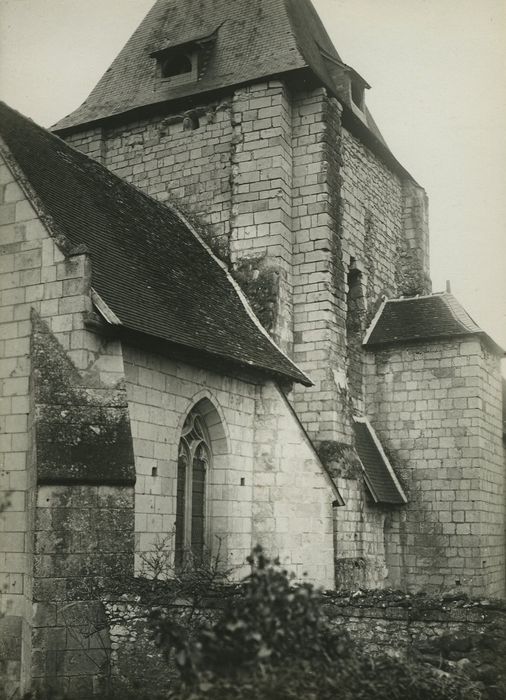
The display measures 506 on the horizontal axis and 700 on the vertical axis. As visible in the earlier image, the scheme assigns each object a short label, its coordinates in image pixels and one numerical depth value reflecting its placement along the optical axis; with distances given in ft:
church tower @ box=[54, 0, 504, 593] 47.06
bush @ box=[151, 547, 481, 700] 16.29
